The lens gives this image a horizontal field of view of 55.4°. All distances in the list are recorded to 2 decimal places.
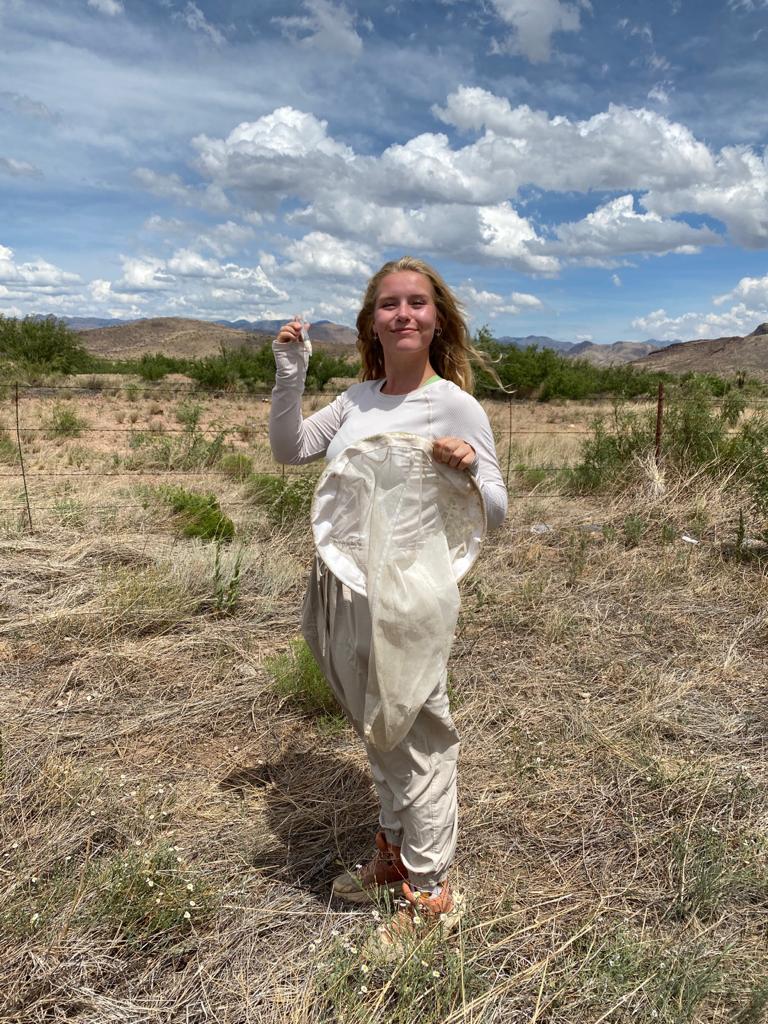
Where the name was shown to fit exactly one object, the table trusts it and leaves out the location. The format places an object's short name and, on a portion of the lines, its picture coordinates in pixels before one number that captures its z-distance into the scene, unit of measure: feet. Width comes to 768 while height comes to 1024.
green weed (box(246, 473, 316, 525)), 19.84
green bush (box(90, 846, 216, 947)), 6.85
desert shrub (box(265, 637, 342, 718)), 11.27
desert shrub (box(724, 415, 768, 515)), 19.60
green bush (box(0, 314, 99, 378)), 78.12
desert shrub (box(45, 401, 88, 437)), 38.60
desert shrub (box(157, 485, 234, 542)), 18.40
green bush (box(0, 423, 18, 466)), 29.76
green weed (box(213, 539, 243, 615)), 14.73
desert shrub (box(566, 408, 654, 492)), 24.41
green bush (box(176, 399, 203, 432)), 33.35
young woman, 6.47
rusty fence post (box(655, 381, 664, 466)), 23.36
